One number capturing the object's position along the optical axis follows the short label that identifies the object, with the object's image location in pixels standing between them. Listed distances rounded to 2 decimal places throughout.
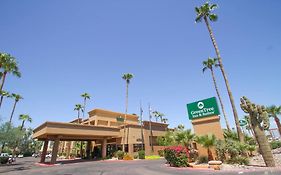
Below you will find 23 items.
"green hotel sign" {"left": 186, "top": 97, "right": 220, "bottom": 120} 19.62
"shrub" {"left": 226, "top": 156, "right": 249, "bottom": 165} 15.84
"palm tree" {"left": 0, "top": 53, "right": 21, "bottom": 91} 27.77
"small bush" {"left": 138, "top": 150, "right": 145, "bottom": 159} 34.72
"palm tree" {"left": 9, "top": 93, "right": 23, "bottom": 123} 50.31
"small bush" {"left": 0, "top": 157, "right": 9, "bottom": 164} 34.44
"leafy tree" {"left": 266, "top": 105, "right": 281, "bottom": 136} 32.15
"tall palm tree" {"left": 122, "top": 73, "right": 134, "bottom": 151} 47.75
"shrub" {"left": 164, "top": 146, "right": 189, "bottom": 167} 17.80
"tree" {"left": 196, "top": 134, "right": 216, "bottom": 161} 17.91
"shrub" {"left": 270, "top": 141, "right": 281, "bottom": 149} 38.28
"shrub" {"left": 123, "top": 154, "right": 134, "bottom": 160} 33.44
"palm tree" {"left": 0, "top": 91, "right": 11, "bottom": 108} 43.65
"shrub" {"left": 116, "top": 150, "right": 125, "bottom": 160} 34.11
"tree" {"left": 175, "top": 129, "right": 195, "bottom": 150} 21.06
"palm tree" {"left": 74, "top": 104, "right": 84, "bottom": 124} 58.85
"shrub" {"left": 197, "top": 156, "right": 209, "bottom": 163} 18.59
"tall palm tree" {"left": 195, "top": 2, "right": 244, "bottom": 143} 21.01
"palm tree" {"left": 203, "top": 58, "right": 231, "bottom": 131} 33.75
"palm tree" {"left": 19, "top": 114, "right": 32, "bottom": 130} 61.59
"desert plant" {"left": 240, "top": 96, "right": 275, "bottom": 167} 14.37
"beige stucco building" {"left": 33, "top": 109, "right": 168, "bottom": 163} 29.05
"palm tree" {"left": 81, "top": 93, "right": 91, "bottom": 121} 57.34
